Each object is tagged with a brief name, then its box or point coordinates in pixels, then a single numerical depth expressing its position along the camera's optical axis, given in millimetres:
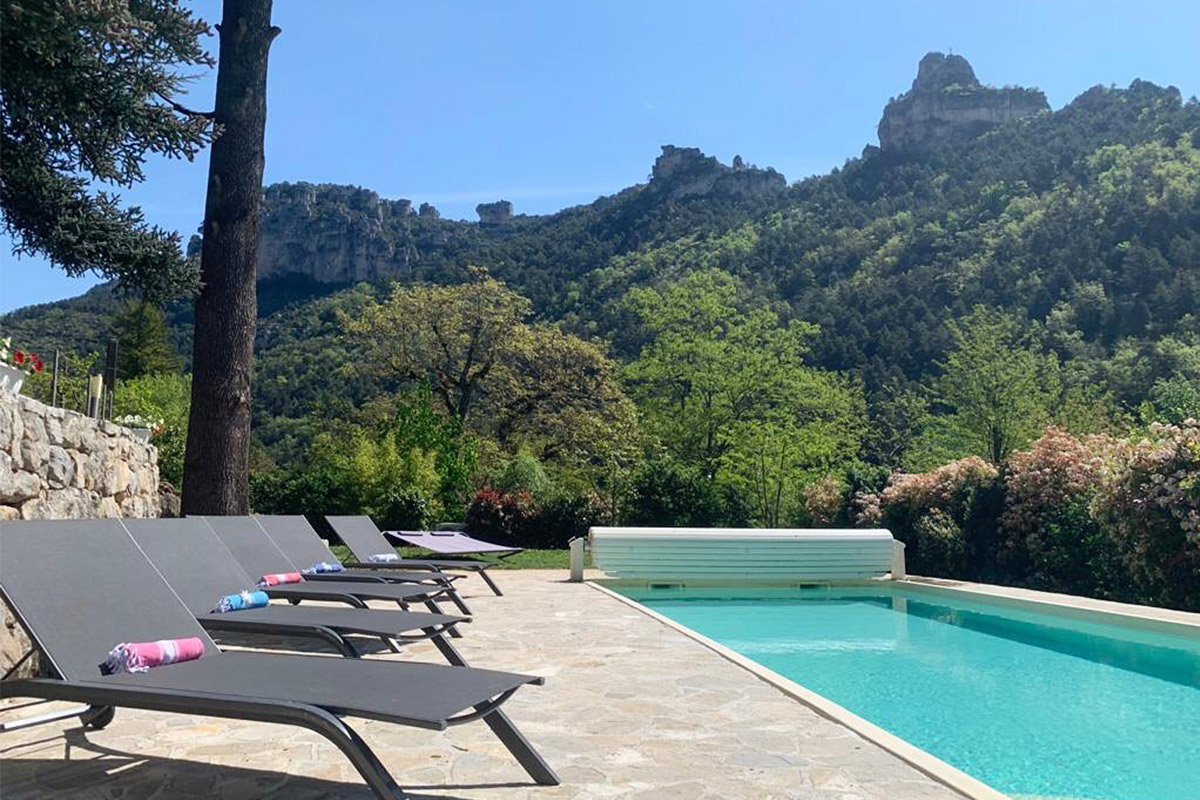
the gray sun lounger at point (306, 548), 6535
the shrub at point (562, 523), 16750
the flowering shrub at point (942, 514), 12516
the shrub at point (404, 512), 17312
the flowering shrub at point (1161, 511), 8688
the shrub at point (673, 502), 16656
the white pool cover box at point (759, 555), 11938
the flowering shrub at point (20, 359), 5648
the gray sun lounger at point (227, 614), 3998
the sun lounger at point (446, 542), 10766
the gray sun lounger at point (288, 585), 5230
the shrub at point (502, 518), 16750
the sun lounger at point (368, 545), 7930
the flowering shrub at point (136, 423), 8117
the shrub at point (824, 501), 16062
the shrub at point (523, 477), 19583
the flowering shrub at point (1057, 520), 10859
